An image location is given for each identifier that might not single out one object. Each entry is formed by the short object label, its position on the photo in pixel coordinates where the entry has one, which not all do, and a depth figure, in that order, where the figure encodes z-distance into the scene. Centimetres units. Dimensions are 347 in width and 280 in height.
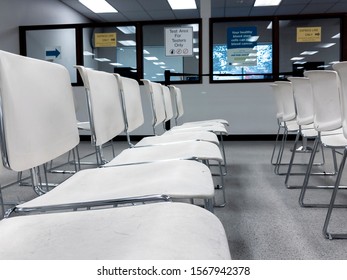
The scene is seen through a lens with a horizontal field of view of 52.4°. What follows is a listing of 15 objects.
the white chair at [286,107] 298
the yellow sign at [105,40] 540
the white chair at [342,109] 136
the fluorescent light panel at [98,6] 648
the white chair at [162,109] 227
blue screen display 521
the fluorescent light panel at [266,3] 665
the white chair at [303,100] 232
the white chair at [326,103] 174
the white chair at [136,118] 182
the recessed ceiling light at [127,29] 550
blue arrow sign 566
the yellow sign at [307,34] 510
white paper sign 522
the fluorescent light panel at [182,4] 653
